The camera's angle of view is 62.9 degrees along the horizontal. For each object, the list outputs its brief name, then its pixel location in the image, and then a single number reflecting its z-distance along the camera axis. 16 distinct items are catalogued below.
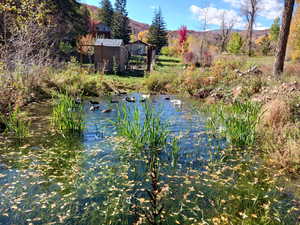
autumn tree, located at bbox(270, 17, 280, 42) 38.41
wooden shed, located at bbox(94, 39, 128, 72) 19.33
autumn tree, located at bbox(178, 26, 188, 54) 37.16
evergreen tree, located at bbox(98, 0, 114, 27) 44.12
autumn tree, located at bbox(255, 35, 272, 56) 32.46
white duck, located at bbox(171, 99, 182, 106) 8.94
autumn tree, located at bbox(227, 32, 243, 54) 30.92
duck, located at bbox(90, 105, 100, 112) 7.77
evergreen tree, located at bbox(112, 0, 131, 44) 38.31
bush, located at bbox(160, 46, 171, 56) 40.50
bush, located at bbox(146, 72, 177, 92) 13.12
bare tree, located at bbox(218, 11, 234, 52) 34.81
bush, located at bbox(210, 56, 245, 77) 11.91
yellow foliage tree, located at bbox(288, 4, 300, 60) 17.33
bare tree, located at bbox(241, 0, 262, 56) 31.97
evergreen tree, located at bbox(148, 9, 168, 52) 41.22
